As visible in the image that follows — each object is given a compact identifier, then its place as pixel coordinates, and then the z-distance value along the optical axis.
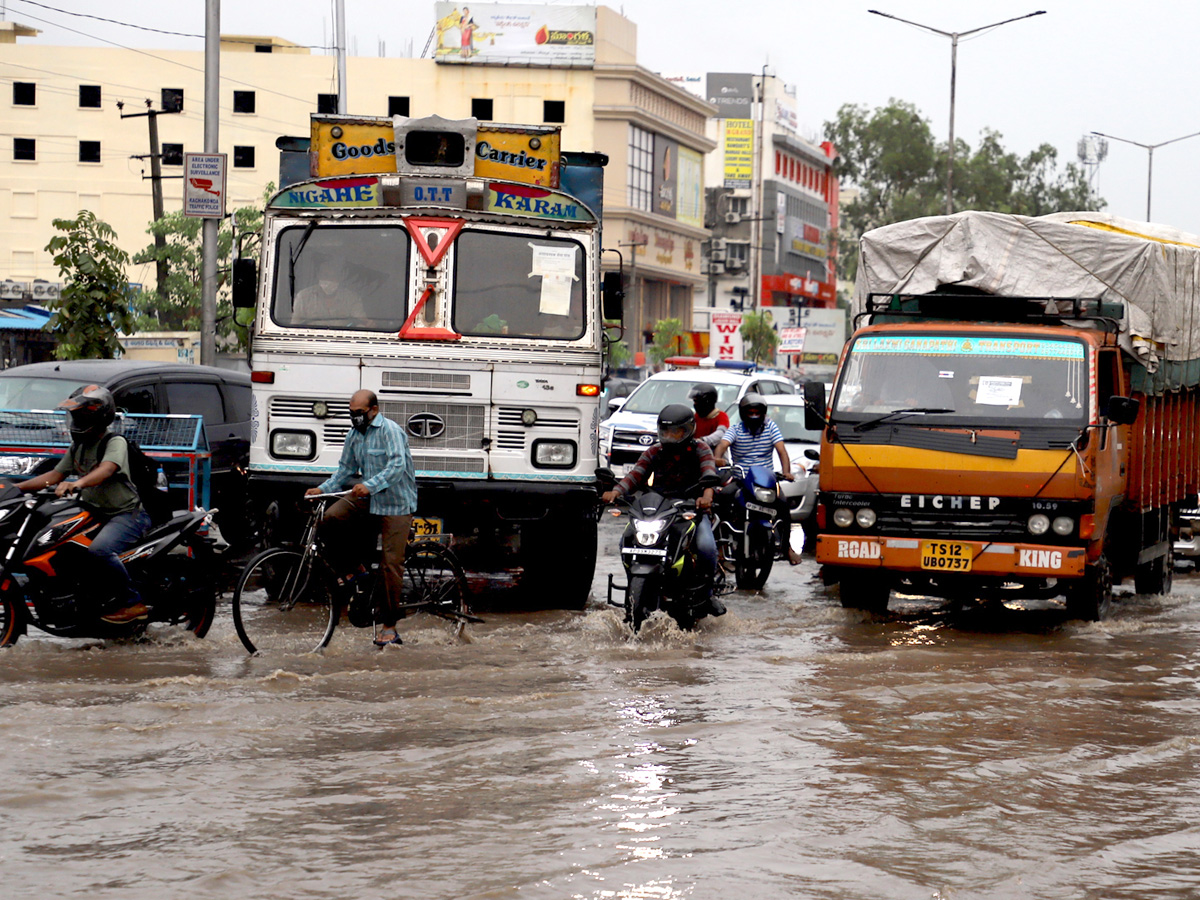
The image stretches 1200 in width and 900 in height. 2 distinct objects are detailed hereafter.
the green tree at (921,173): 94.50
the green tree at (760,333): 79.06
